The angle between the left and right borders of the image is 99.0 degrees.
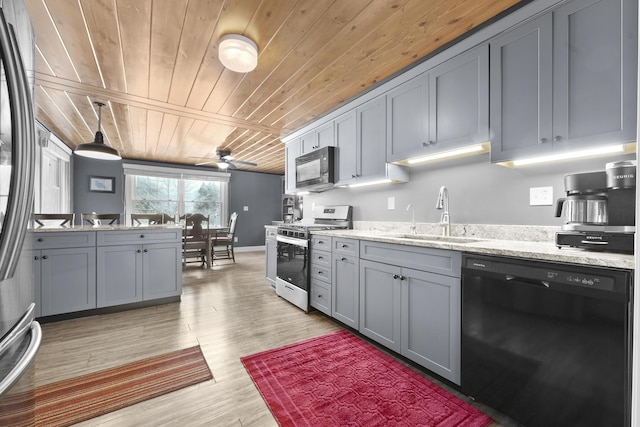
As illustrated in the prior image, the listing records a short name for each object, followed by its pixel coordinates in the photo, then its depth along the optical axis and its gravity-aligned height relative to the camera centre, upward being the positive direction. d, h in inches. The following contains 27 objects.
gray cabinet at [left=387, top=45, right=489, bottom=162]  74.1 +32.8
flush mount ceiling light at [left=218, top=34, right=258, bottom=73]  76.5 +46.5
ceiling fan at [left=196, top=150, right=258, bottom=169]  206.7 +40.4
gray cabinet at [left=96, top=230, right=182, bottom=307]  113.7 -23.7
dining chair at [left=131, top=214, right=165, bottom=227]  158.7 -2.6
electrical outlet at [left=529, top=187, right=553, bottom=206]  69.6 +5.0
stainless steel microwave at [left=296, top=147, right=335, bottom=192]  129.7 +22.1
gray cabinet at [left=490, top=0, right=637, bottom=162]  52.5 +29.4
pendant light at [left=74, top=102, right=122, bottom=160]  120.4 +28.2
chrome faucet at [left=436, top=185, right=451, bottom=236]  87.7 +2.4
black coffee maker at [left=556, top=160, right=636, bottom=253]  46.4 +1.2
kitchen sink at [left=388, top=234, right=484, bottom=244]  82.2 -7.7
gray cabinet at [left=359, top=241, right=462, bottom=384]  64.4 -23.8
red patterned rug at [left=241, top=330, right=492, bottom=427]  56.9 -42.3
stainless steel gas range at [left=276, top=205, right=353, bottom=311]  117.2 -18.5
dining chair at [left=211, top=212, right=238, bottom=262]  224.8 -22.1
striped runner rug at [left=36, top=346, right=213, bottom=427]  58.0 -42.3
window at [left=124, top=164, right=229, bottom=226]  251.9 +21.1
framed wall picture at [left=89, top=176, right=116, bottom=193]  233.8 +24.7
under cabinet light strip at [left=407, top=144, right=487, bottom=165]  78.0 +19.1
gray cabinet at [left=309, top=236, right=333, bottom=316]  105.7 -24.5
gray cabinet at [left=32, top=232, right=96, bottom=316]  101.7 -22.9
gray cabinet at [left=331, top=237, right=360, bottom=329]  92.9 -24.2
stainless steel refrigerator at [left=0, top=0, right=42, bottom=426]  26.6 +1.3
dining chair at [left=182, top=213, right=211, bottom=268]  197.2 -18.9
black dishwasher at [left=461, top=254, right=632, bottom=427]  42.3 -22.5
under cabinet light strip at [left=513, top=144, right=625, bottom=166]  57.2 +13.8
